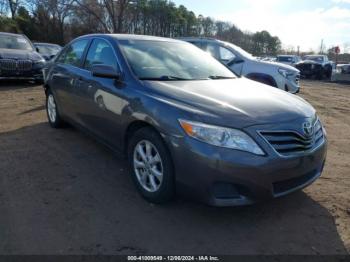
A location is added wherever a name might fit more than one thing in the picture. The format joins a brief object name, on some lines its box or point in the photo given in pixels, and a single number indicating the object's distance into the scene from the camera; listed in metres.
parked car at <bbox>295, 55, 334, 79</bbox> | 25.31
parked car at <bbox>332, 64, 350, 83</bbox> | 23.84
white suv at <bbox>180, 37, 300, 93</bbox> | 9.24
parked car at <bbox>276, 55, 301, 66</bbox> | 29.41
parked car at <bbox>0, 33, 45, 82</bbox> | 11.33
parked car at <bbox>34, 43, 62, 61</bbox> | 16.52
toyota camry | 3.02
